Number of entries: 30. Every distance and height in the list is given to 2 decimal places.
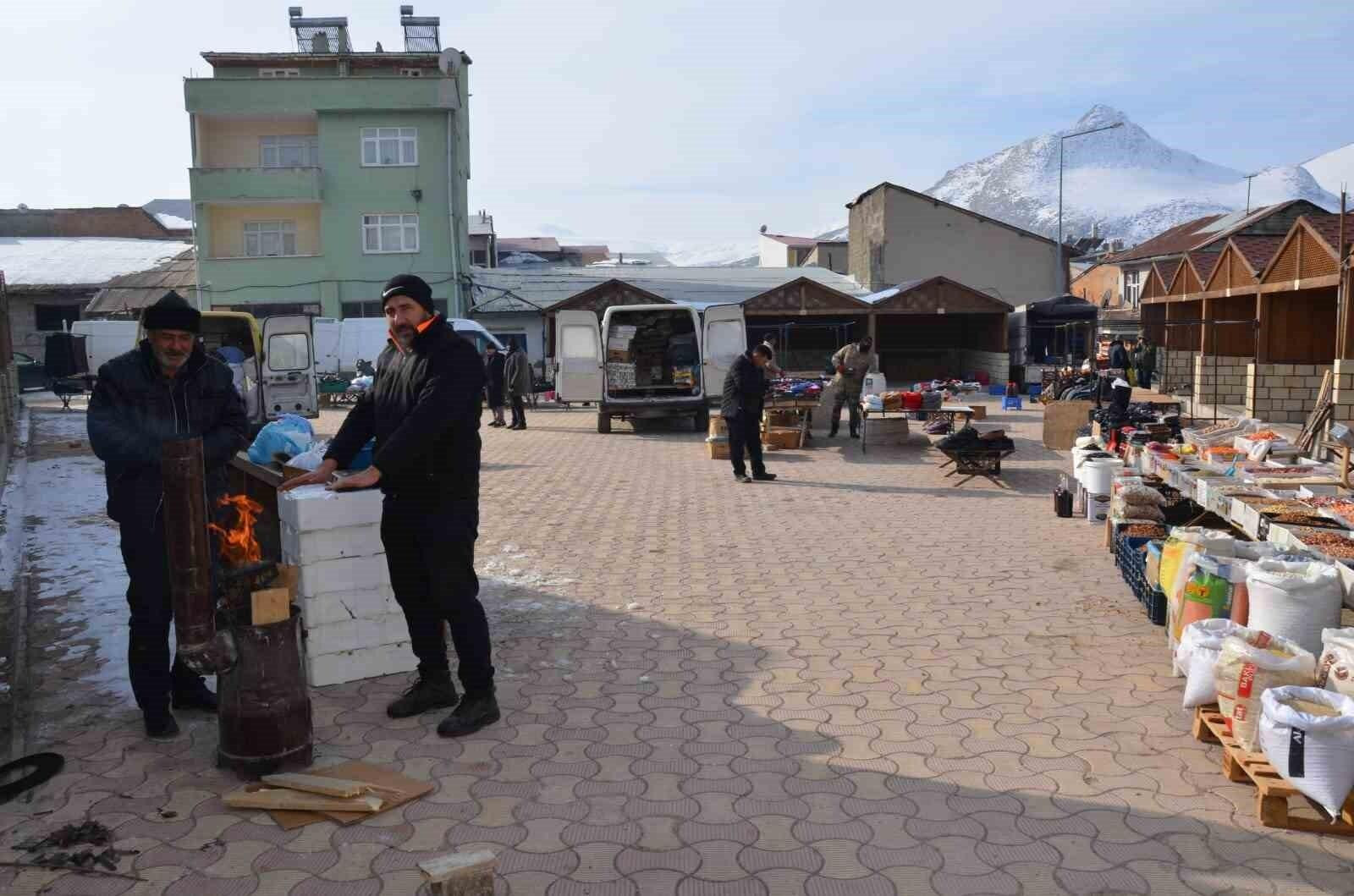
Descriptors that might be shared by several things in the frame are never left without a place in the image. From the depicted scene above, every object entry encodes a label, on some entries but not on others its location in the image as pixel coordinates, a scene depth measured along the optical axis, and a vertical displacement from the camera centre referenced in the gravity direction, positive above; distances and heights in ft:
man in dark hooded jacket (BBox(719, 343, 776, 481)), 40.14 -1.61
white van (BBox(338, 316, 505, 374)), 90.58 +1.91
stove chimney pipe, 12.93 -2.27
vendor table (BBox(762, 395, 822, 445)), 51.78 -2.41
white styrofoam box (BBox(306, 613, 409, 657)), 16.84 -4.30
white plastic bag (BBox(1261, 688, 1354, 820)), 11.68 -4.35
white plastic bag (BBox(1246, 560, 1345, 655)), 14.97 -3.49
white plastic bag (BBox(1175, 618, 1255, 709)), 14.53 -4.11
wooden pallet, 11.78 -4.98
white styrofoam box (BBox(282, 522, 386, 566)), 16.55 -2.80
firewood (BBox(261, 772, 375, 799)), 12.60 -4.99
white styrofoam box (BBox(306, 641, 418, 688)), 16.89 -4.80
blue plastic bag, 20.63 -1.51
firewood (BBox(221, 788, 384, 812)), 12.50 -5.10
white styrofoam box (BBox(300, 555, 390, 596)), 16.63 -3.31
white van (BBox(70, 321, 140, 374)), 87.97 +2.34
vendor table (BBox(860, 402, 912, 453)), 48.93 -2.84
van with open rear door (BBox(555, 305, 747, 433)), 60.49 +0.14
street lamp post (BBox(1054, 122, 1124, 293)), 113.48 +9.32
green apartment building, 107.04 +16.24
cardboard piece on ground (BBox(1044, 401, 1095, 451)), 48.48 -2.95
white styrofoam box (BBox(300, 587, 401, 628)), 16.75 -3.82
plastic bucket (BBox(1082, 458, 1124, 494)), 30.37 -3.34
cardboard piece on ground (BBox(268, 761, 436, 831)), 12.40 -5.13
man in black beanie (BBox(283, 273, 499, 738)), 14.26 -1.57
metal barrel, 13.41 -4.23
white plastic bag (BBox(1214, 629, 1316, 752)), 13.20 -4.02
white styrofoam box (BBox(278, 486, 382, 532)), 16.38 -2.22
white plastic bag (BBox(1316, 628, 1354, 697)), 12.99 -3.80
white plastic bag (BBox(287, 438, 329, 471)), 19.22 -1.72
